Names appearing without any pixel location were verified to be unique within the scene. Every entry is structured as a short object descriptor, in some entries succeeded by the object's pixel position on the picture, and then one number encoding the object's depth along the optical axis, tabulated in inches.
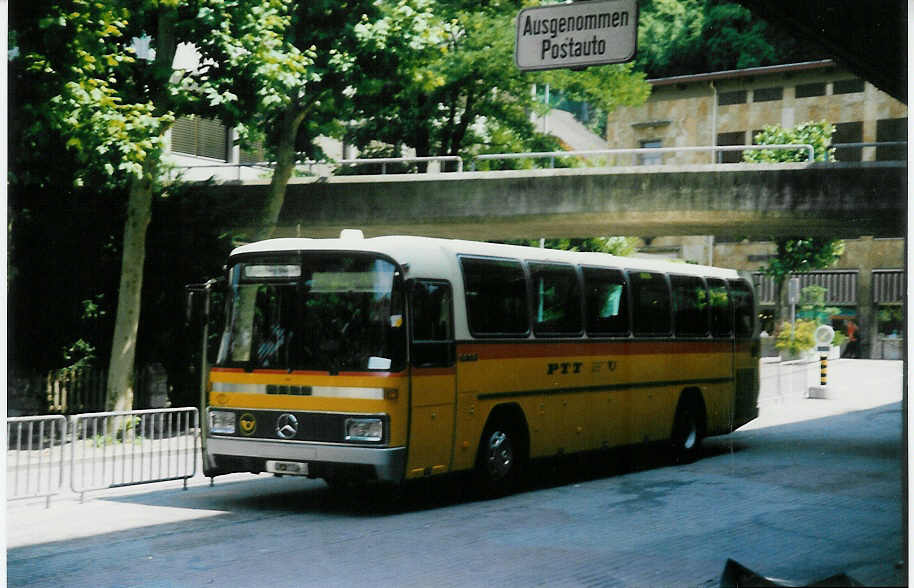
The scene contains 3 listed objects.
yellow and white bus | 434.9
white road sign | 312.8
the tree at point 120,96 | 490.0
